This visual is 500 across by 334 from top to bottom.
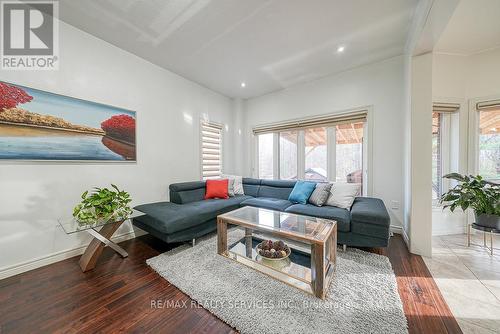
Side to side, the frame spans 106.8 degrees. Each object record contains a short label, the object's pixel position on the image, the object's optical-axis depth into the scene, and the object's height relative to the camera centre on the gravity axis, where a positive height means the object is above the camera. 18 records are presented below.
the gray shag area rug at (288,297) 1.24 -1.05
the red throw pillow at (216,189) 3.26 -0.42
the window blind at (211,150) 3.75 +0.32
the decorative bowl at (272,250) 1.70 -0.80
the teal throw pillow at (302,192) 2.90 -0.42
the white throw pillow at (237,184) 3.61 -0.36
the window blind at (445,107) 2.65 +0.85
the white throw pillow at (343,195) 2.57 -0.41
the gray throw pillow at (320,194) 2.71 -0.42
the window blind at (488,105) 2.49 +0.84
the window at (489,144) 2.58 +0.31
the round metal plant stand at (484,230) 2.03 -0.71
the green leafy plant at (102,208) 1.91 -0.46
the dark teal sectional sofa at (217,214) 2.07 -0.61
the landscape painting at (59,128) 1.80 +0.42
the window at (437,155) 2.84 +0.17
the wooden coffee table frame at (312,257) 1.43 -0.85
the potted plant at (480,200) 2.04 -0.38
